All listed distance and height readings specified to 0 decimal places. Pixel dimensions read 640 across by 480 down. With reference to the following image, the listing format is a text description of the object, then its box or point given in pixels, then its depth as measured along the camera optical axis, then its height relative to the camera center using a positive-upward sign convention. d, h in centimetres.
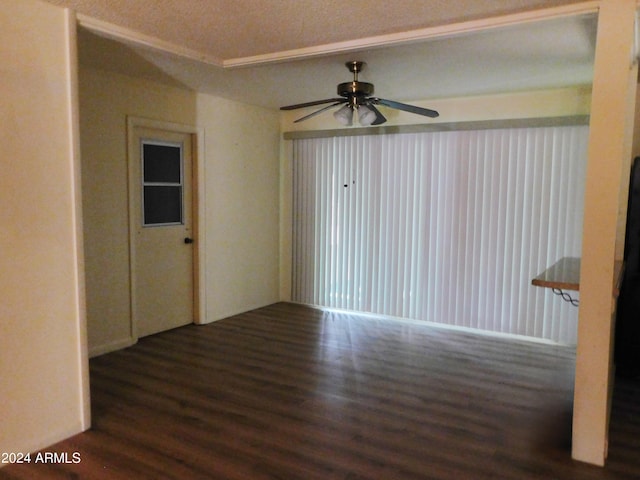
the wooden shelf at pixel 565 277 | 277 -46
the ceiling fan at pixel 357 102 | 384 +73
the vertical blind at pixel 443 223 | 482 -26
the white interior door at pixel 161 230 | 476 -34
